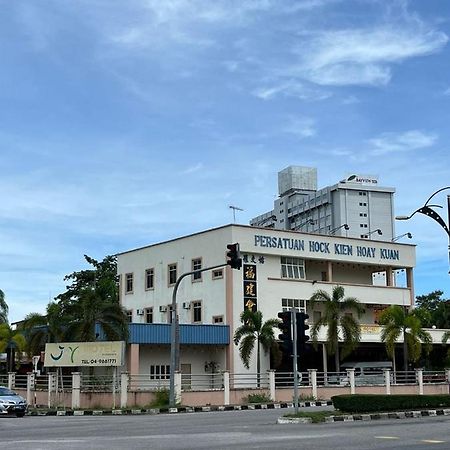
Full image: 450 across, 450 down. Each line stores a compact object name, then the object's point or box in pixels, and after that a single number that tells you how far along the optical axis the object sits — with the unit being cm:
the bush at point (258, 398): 4173
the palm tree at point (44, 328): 4506
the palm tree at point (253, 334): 4825
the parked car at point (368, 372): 4690
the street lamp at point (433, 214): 2575
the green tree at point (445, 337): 5712
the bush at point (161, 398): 3844
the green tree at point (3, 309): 5191
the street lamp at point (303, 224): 13350
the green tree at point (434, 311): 5557
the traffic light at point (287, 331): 2511
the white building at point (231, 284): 5072
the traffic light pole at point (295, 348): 2486
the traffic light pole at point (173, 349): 3569
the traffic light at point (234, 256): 2967
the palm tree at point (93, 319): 4206
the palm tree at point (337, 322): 4971
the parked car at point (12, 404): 3206
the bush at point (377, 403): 2631
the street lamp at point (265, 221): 14206
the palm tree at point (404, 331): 5188
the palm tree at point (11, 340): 5085
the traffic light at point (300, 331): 2525
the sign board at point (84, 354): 3925
